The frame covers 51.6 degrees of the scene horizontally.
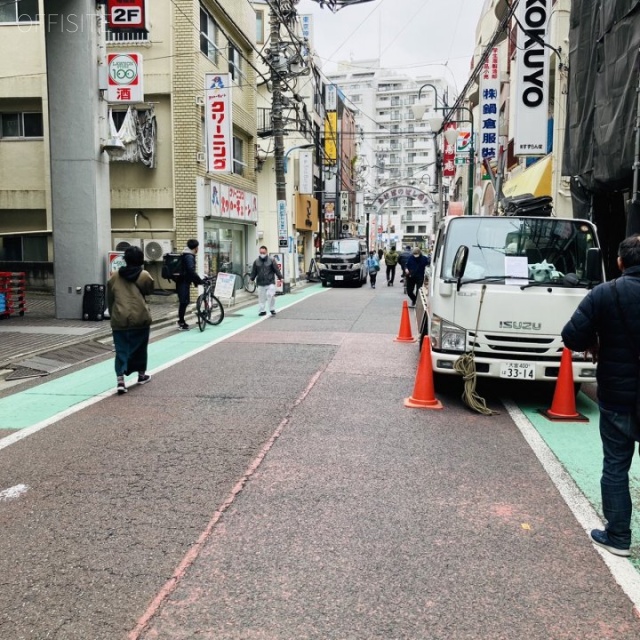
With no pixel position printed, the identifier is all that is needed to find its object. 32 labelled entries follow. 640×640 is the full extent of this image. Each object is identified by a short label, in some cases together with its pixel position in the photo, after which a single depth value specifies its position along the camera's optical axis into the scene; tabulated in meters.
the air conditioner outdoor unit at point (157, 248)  19.70
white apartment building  98.75
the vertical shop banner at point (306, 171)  34.94
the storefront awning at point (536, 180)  17.58
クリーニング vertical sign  19.31
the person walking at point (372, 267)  30.16
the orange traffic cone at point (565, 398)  7.01
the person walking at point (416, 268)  18.39
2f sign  14.35
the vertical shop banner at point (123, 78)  14.60
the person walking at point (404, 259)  19.80
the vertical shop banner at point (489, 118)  23.64
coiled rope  7.20
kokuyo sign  16.88
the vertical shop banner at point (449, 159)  37.23
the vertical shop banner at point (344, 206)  55.91
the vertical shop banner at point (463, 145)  30.36
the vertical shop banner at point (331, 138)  47.50
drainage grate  9.48
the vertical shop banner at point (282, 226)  24.27
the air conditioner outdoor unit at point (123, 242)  19.61
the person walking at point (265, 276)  15.96
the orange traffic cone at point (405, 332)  12.59
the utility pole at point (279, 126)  22.50
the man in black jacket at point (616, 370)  3.76
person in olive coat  8.05
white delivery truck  7.14
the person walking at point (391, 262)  29.12
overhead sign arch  44.94
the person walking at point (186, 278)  13.73
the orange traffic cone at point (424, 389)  7.36
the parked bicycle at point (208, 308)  14.05
